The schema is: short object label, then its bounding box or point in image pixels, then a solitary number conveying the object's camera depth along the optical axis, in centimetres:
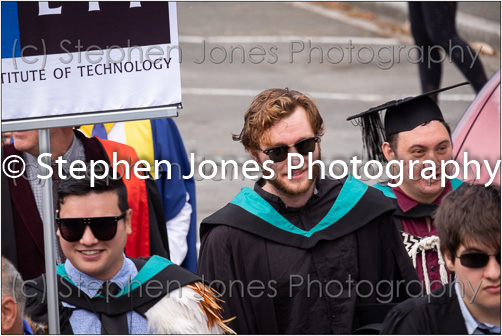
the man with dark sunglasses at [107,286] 751
